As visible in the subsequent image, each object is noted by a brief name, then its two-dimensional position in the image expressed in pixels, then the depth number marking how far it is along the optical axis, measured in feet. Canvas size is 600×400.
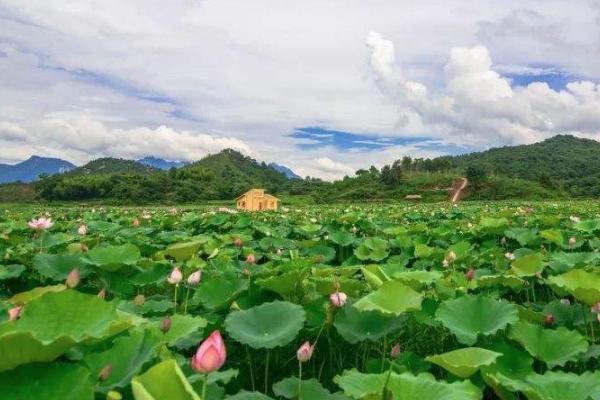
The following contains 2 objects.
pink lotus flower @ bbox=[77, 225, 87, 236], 16.65
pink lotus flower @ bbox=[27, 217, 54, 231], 14.14
